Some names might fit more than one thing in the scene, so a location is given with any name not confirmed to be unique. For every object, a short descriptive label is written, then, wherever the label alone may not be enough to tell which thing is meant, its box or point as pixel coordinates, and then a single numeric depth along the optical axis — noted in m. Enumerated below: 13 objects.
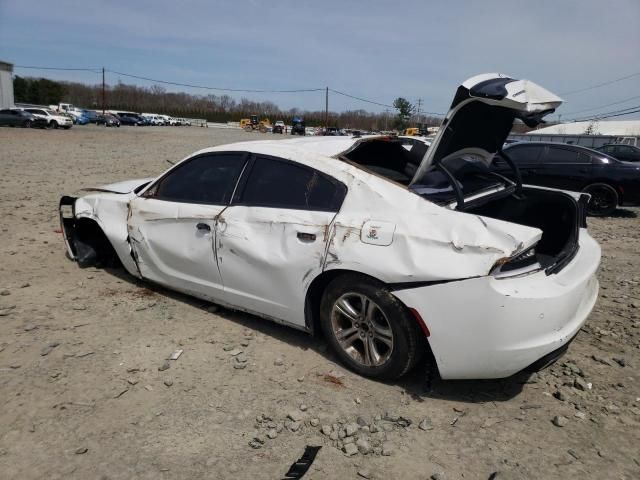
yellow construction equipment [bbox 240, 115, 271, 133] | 72.75
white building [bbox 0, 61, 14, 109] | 60.41
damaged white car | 2.65
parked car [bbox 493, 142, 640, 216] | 9.55
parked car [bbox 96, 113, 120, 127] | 54.03
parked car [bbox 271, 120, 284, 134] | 67.69
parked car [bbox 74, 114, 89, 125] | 54.39
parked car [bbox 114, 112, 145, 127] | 59.58
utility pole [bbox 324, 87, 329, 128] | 75.01
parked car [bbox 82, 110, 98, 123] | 55.44
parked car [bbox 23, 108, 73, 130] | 37.41
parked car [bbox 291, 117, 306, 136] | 64.81
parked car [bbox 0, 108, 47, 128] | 36.84
